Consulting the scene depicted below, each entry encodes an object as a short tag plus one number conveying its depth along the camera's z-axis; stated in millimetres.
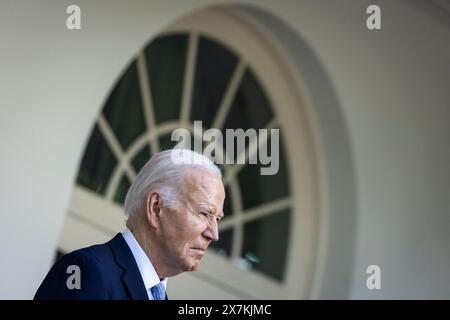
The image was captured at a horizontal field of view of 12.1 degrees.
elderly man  4362
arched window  7675
